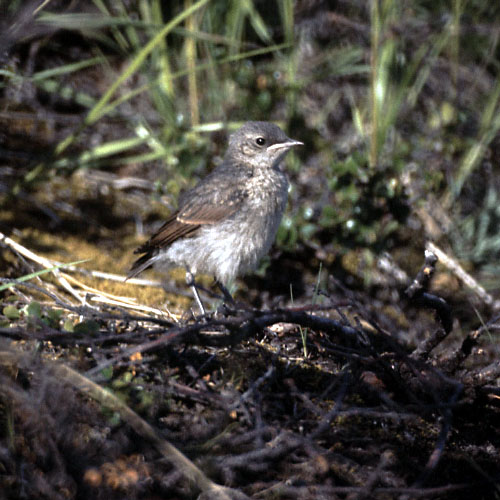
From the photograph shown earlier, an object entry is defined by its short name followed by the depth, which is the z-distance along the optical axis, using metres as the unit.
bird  8.87
